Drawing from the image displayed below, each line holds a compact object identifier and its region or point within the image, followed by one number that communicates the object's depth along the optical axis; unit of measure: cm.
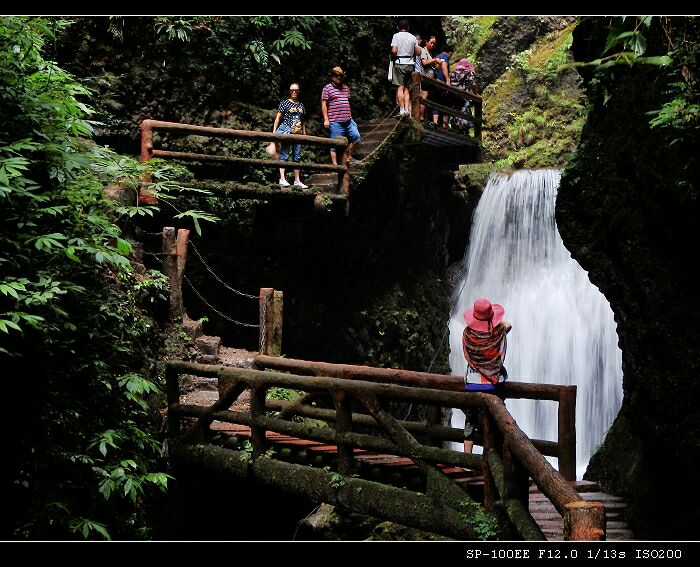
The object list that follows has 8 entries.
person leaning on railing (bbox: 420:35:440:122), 1546
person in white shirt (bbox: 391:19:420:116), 1416
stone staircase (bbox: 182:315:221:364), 989
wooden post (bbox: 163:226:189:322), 974
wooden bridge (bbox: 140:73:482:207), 1080
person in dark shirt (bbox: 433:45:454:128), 1579
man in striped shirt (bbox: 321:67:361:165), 1292
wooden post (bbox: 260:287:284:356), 1075
